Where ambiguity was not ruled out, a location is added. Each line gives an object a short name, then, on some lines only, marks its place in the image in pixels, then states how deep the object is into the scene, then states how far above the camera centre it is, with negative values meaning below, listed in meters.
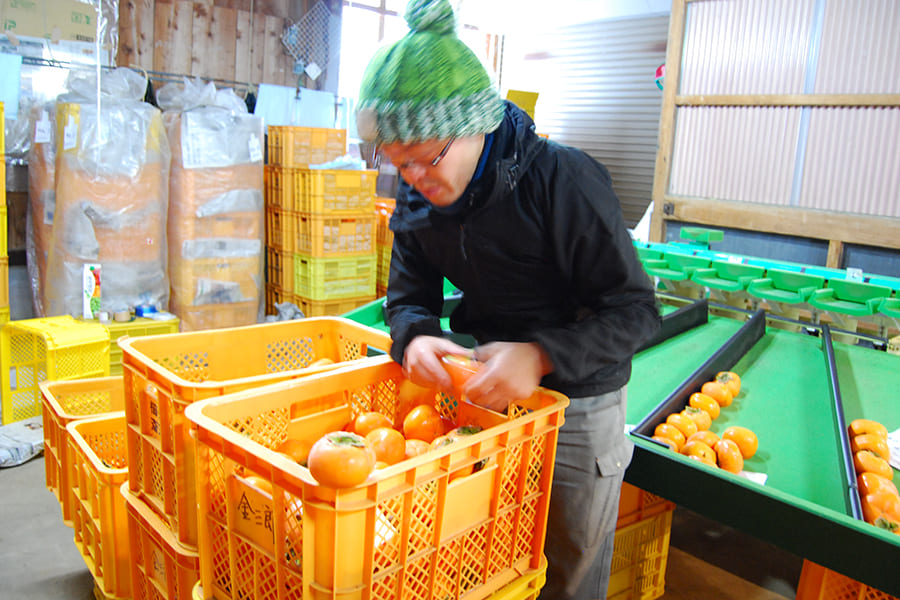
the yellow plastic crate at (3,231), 3.90 -0.32
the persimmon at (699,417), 2.08 -0.65
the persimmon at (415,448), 1.30 -0.50
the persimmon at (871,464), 1.86 -0.70
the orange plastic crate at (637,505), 2.12 -0.99
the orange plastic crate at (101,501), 1.92 -0.98
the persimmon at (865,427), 2.07 -0.66
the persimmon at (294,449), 1.35 -0.53
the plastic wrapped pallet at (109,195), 4.22 -0.07
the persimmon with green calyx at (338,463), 0.84 -0.35
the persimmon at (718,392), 2.36 -0.64
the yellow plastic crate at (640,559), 2.19 -1.21
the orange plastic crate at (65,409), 2.36 -0.91
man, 1.13 -0.11
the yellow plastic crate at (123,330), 4.25 -0.95
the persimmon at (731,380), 2.44 -0.62
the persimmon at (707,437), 1.93 -0.66
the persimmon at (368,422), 1.40 -0.49
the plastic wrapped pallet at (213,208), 4.77 -0.14
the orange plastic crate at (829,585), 1.63 -0.91
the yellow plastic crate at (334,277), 5.50 -0.71
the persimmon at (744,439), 1.96 -0.67
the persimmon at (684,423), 2.01 -0.66
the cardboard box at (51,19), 5.15 +1.30
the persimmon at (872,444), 1.98 -0.68
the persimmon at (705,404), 2.24 -0.65
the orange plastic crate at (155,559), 1.37 -0.84
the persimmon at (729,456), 1.83 -0.68
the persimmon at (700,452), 1.82 -0.67
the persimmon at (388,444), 1.27 -0.48
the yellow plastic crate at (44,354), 3.43 -0.94
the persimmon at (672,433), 1.92 -0.66
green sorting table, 1.45 -0.68
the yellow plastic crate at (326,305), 5.60 -0.97
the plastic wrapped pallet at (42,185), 4.44 -0.03
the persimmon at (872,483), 1.71 -0.69
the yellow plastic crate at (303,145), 5.52 +0.42
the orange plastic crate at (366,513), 0.91 -0.50
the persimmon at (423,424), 1.43 -0.49
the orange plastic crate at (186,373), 1.33 -0.44
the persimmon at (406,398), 1.58 -0.48
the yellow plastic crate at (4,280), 3.95 -0.61
